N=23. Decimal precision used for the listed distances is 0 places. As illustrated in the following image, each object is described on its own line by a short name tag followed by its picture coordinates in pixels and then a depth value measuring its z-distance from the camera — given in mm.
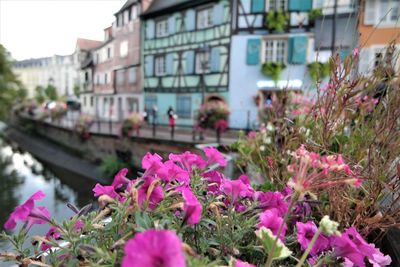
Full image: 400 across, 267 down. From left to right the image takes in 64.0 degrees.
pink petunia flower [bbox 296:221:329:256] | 702
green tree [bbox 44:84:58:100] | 33247
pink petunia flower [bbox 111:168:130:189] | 764
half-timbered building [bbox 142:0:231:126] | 11656
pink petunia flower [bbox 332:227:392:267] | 644
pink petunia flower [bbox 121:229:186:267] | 391
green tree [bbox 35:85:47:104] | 33162
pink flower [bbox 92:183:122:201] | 732
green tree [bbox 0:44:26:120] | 11383
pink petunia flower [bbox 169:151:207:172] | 887
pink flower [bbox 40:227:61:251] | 667
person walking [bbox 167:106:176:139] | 8475
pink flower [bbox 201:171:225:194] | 879
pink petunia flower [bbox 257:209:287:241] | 665
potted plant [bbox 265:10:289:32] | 10211
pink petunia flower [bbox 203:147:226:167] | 938
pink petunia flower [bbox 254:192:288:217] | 763
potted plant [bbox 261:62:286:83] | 10367
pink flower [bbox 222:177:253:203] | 781
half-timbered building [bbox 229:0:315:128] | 10000
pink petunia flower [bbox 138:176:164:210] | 632
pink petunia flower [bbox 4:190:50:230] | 594
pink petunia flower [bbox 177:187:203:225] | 533
